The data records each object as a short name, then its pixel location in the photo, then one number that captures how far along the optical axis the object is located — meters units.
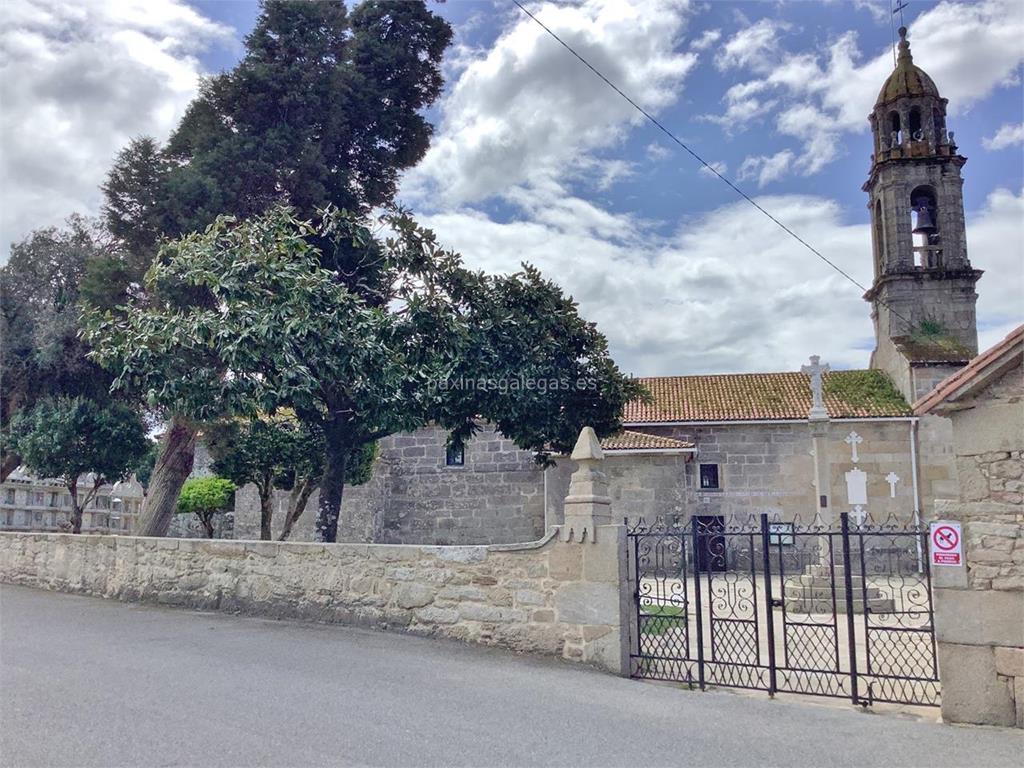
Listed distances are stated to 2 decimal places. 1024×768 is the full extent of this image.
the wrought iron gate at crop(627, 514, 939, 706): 6.56
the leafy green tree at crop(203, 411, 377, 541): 20.64
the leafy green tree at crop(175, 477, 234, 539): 24.45
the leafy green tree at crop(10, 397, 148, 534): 18.84
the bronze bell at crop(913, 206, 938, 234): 22.98
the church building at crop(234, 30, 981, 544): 21.92
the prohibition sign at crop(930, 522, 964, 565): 6.16
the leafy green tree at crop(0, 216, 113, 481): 16.94
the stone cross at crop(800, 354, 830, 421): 14.71
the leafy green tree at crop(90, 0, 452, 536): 15.12
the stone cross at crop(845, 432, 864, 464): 20.59
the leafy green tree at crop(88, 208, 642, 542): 11.48
